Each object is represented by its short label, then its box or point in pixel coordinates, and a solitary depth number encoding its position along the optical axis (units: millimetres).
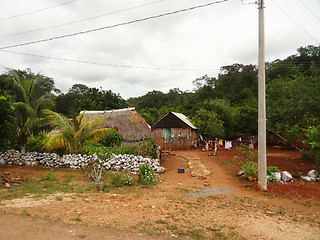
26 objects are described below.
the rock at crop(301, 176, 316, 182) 8586
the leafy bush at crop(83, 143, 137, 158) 10806
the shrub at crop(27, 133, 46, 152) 12250
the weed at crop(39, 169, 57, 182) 8273
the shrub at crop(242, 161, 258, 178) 9027
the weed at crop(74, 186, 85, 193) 6602
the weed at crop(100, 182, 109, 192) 7051
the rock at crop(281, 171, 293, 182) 8562
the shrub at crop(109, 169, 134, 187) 7820
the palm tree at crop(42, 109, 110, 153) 10930
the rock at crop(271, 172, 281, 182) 8567
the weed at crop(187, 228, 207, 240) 3958
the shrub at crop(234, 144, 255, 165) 11902
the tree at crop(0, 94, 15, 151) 9320
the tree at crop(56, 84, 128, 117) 25656
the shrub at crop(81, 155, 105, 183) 8023
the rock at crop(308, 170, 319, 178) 8793
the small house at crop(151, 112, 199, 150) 19797
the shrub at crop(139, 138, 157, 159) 11609
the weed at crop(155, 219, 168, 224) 4454
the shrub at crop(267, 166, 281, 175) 9098
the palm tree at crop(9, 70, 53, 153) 11406
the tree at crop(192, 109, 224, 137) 19812
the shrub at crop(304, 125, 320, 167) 8548
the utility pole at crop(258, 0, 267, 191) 7621
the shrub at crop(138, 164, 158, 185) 8070
